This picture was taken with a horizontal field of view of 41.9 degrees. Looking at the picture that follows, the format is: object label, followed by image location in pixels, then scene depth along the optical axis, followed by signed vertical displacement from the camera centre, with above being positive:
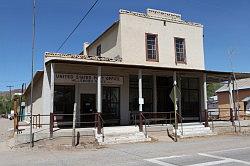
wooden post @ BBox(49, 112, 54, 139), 15.98 -0.78
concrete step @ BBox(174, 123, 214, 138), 19.44 -1.46
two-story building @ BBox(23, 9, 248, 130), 19.53 +2.24
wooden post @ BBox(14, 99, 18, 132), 18.55 -0.09
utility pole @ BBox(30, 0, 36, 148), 15.40 -1.26
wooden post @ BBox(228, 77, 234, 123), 22.46 +0.32
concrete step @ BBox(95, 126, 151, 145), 16.70 -1.50
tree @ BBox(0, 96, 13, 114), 108.38 +0.87
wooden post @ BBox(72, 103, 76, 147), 15.48 -1.36
